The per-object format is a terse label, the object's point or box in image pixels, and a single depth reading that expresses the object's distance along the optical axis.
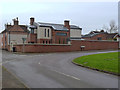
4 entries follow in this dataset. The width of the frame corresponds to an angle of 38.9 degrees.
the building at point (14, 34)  50.53
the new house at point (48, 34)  52.16
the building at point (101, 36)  66.19
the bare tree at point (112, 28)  73.12
